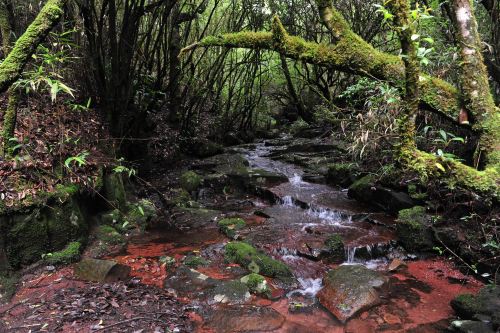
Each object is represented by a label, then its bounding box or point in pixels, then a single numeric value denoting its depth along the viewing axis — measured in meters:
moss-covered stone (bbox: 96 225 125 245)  6.34
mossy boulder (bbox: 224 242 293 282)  5.58
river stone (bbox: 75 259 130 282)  4.95
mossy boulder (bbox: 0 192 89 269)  4.97
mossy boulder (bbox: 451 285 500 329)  4.05
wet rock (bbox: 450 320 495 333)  3.81
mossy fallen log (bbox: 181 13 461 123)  3.07
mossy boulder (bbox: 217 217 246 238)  7.09
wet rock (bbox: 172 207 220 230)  7.60
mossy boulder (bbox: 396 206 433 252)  6.32
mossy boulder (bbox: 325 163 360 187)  9.62
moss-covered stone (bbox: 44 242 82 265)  5.29
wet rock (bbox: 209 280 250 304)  4.80
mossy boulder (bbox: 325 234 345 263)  6.22
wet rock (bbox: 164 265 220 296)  5.02
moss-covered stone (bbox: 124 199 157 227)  7.25
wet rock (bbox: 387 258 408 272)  5.94
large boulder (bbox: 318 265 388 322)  4.70
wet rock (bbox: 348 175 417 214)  7.70
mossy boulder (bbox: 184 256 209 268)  5.74
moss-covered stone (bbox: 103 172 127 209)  7.11
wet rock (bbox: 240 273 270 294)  5.07
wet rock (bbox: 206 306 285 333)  4.29
